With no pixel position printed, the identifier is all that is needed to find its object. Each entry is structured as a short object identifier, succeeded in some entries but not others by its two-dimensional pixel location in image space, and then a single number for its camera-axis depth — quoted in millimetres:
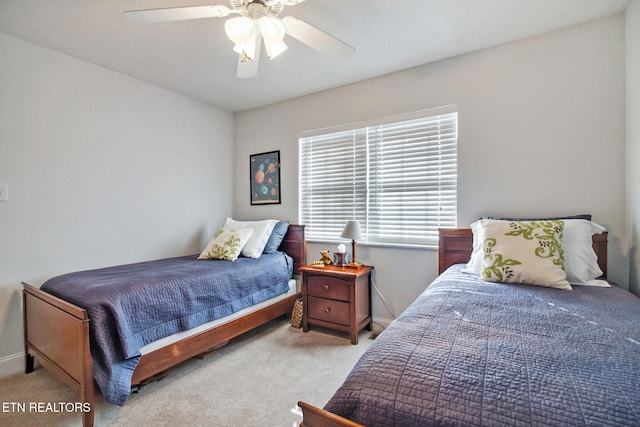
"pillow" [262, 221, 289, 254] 3139
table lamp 2727
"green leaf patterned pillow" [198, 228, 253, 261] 2805
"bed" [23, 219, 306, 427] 1590
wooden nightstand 2541
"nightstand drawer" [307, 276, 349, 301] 2580
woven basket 2877
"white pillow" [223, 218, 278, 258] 2945
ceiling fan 1496
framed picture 3523
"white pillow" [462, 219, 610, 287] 1750
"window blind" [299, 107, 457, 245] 2580
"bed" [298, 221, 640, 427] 667
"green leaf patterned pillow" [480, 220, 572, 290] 1667
